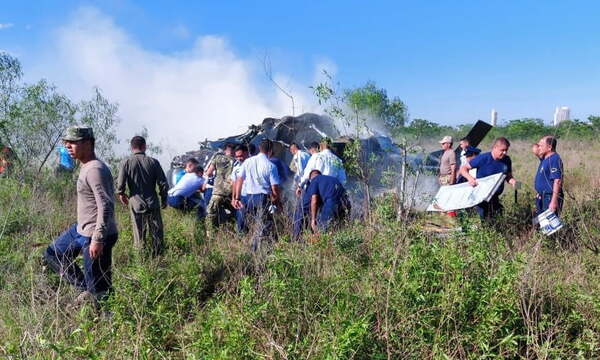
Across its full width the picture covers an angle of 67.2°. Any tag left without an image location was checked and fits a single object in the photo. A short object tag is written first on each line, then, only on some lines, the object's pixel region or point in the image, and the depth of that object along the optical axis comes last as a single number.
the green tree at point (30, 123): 7.69
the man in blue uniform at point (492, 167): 6.04
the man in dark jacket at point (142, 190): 4.89
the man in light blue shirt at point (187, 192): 7.07
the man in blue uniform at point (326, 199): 5.47
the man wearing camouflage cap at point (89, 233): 3.54
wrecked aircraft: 9.07
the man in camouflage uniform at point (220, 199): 6.45
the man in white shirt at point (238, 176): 5.80
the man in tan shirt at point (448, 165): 7.58
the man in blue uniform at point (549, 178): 5.24
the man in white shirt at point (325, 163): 6.20
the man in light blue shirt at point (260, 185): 5.74
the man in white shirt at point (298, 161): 7.30
